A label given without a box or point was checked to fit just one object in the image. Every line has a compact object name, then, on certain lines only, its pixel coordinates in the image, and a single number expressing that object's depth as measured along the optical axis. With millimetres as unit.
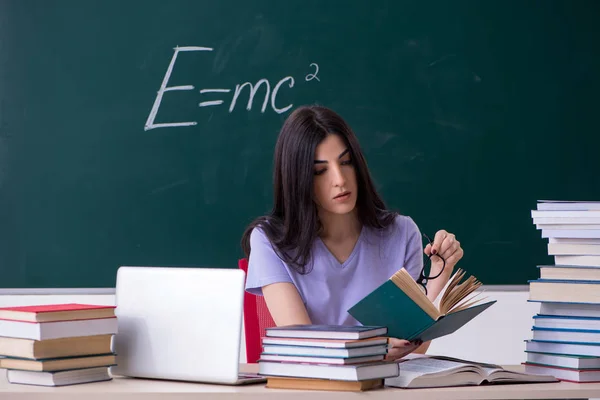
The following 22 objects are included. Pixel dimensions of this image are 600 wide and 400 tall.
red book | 2810
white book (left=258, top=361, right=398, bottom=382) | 2696
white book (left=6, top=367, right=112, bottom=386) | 2805
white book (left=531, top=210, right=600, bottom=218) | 2973
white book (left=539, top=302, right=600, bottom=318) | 2957
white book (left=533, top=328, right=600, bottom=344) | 2946
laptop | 2790
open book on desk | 2765
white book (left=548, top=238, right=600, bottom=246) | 2969
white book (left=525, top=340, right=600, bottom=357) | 2935
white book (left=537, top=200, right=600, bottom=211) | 2988
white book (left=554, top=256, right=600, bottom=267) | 2956
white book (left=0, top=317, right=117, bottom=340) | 2807
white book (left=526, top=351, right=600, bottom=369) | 2911
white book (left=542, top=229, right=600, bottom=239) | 2966
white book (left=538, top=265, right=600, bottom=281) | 2952
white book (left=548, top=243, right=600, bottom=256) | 2966
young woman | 3307
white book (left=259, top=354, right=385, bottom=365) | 2701
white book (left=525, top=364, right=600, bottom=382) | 2908
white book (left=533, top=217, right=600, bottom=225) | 2970
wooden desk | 2698
